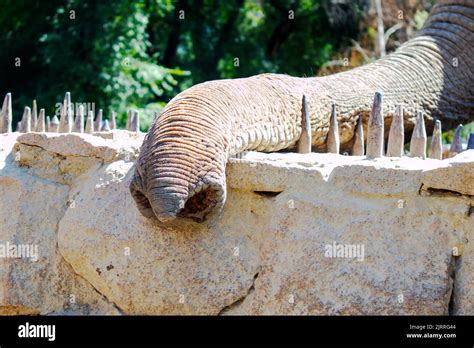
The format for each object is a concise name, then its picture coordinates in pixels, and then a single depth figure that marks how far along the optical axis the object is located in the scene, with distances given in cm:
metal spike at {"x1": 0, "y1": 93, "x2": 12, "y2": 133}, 736
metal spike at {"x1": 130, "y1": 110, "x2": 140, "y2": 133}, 713
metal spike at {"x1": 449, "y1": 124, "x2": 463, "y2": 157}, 647
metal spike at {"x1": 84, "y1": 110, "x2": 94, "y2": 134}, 704
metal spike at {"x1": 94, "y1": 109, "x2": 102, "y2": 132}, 753
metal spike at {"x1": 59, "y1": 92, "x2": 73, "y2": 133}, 718
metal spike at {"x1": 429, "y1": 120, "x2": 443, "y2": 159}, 582
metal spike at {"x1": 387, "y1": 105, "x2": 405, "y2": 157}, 564
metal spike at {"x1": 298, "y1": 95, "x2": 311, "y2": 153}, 596
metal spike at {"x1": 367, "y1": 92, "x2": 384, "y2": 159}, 546
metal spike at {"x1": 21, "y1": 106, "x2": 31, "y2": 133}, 722
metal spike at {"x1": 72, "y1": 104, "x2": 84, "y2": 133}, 711
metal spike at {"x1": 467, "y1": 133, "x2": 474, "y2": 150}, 589
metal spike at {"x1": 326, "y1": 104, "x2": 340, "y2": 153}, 602
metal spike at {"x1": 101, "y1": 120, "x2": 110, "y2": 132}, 790
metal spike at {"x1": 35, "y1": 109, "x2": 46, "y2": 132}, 705
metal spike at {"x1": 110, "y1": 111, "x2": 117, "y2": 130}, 769
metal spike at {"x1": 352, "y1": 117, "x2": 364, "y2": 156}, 609
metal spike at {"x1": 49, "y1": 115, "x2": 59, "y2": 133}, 766
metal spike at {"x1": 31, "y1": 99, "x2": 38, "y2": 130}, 704
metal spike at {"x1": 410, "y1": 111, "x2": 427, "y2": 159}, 573
